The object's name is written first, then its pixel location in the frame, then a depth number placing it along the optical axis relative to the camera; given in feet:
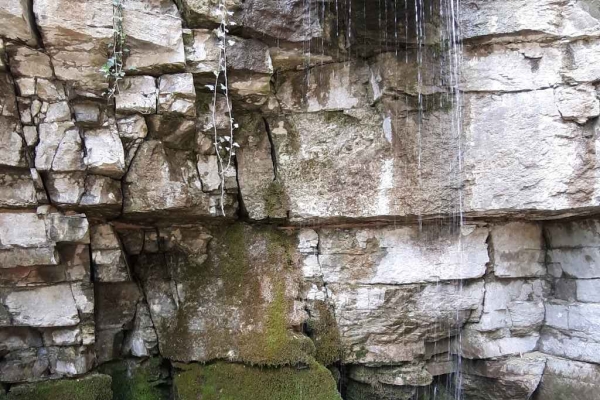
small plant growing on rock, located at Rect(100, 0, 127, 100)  10.54
